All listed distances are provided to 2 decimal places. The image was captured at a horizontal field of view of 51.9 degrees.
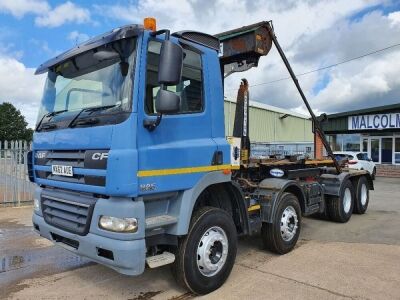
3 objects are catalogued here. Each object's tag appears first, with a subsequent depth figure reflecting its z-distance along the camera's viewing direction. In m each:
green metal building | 29.81
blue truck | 3.89
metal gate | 10.81
